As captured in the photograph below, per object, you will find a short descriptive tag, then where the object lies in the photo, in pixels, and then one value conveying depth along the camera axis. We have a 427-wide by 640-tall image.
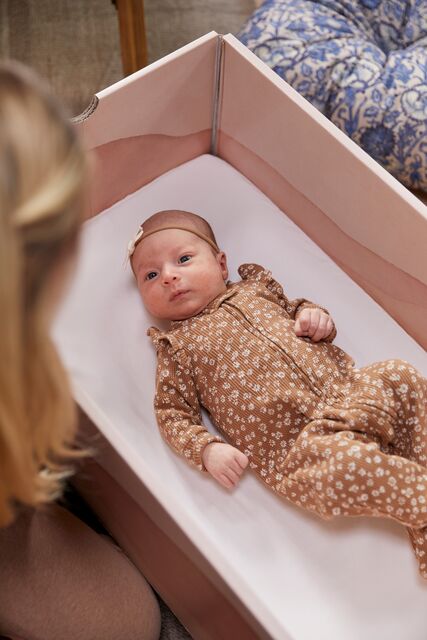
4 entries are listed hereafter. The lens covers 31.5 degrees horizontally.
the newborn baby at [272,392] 1.05
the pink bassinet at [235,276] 1.10
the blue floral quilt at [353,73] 1.52
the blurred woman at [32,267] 0.51
